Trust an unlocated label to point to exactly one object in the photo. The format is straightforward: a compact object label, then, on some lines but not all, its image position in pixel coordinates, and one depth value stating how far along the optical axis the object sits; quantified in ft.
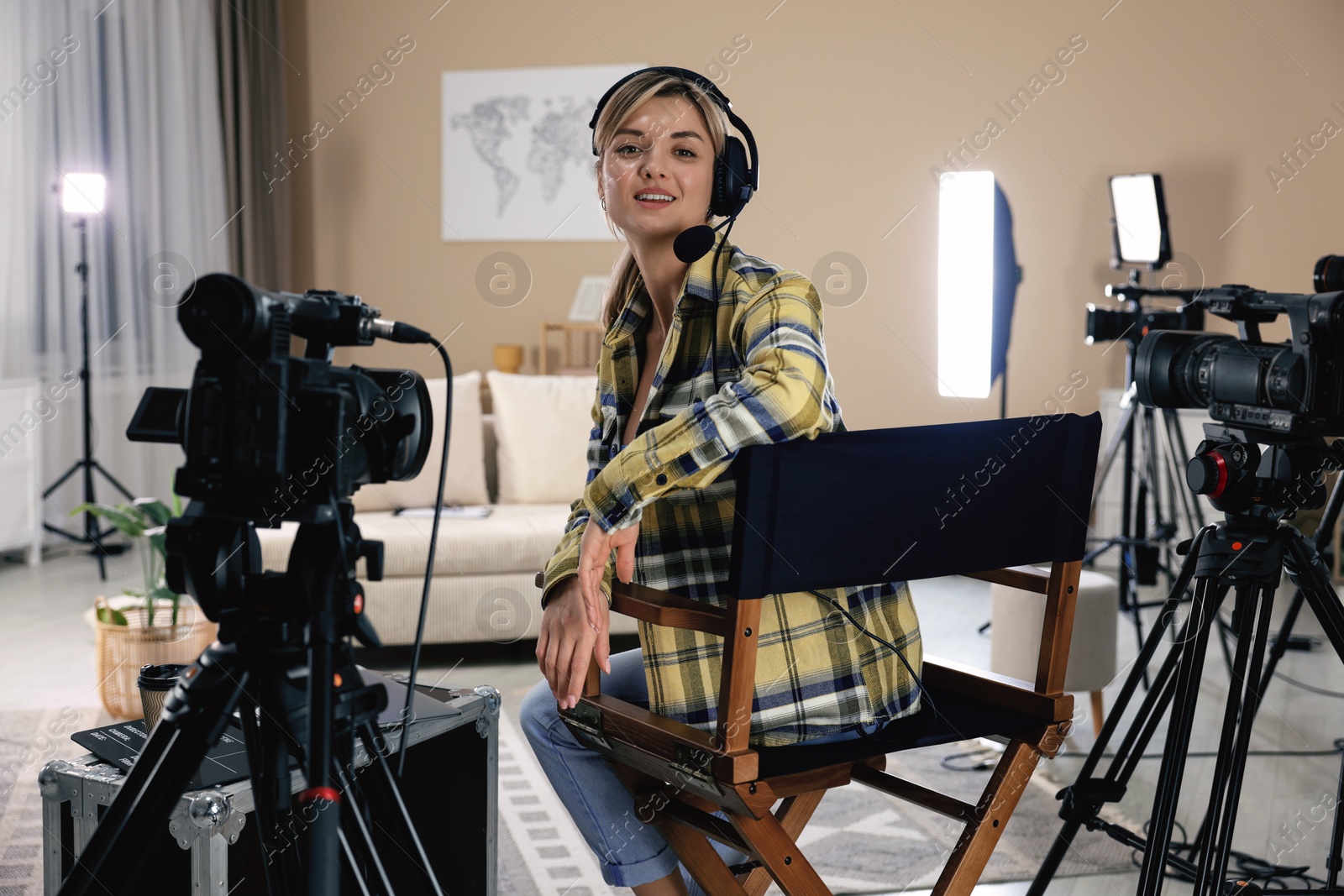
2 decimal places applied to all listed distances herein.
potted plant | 8.70
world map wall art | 19.39
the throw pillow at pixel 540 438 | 12.32
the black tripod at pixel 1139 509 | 11.28
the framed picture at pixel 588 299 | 18.85
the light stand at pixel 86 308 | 14.88
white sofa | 10.49
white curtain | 15.42
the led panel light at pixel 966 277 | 18.29
